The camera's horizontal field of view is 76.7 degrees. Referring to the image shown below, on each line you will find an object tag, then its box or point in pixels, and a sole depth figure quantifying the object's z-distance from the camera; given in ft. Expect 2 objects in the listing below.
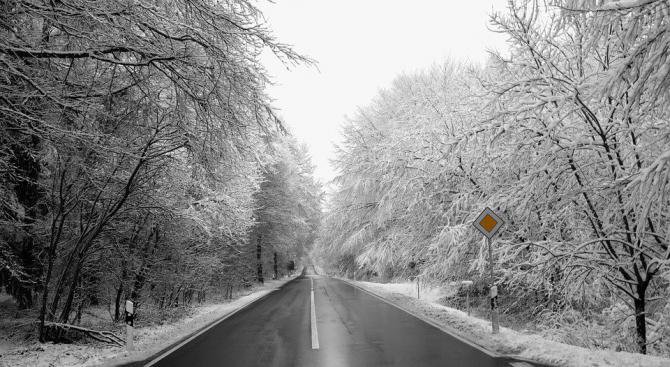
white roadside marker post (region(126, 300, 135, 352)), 26.14
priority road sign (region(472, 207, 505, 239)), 29.99
